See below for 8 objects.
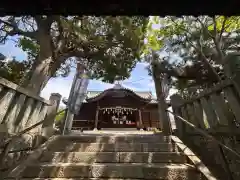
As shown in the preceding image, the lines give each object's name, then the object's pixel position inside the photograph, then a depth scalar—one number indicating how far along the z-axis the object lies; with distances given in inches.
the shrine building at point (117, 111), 563.8
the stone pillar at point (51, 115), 169.5
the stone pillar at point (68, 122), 211.8
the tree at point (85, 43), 263.9
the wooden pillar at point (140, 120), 555.0
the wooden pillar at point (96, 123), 531.2
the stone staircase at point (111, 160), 108.8
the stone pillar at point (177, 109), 169.6
